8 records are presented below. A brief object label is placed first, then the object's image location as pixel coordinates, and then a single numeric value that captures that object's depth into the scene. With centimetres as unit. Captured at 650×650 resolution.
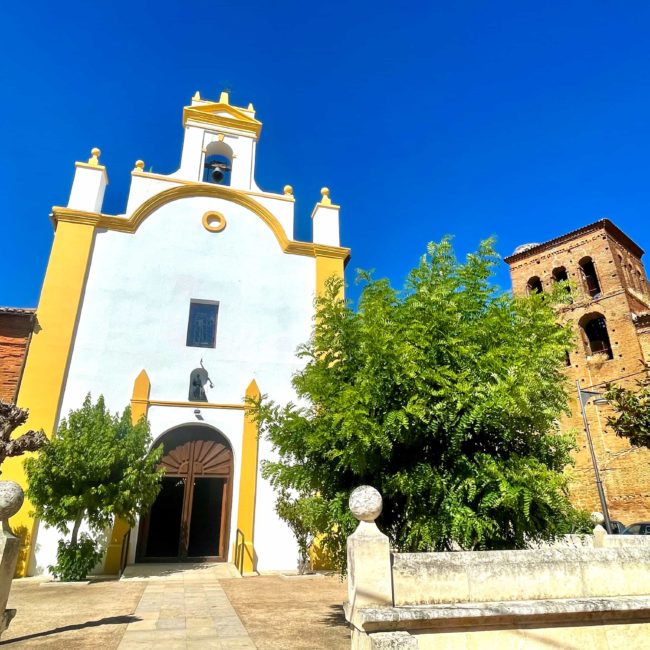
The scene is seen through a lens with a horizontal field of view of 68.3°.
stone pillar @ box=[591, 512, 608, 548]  783
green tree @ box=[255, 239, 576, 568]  550
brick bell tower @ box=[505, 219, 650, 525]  2170
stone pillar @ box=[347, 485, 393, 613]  400
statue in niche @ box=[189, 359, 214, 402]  1320
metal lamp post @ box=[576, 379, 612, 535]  1605
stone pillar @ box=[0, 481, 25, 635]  505
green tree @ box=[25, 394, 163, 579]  1007
